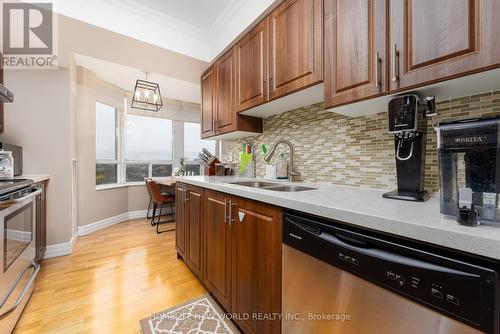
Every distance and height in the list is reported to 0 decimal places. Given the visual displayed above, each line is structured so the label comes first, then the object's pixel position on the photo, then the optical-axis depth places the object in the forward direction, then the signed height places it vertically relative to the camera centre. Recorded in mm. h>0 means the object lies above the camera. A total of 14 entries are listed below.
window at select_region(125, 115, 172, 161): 4133 +608
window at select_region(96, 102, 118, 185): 3598 +428
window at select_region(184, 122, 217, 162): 4820 +615
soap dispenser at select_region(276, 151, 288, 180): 1801 -14
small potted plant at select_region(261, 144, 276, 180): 1904 -46
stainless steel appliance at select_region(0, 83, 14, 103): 1572 +582
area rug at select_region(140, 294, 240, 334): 1354 -1055
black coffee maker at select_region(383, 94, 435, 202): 863 +105
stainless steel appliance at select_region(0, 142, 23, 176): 1918 +141
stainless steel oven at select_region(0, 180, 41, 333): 1188 -531
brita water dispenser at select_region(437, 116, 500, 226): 537 -9
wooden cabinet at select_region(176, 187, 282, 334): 1021 -532
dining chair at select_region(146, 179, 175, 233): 3417 -483
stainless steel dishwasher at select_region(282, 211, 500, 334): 478 -342
